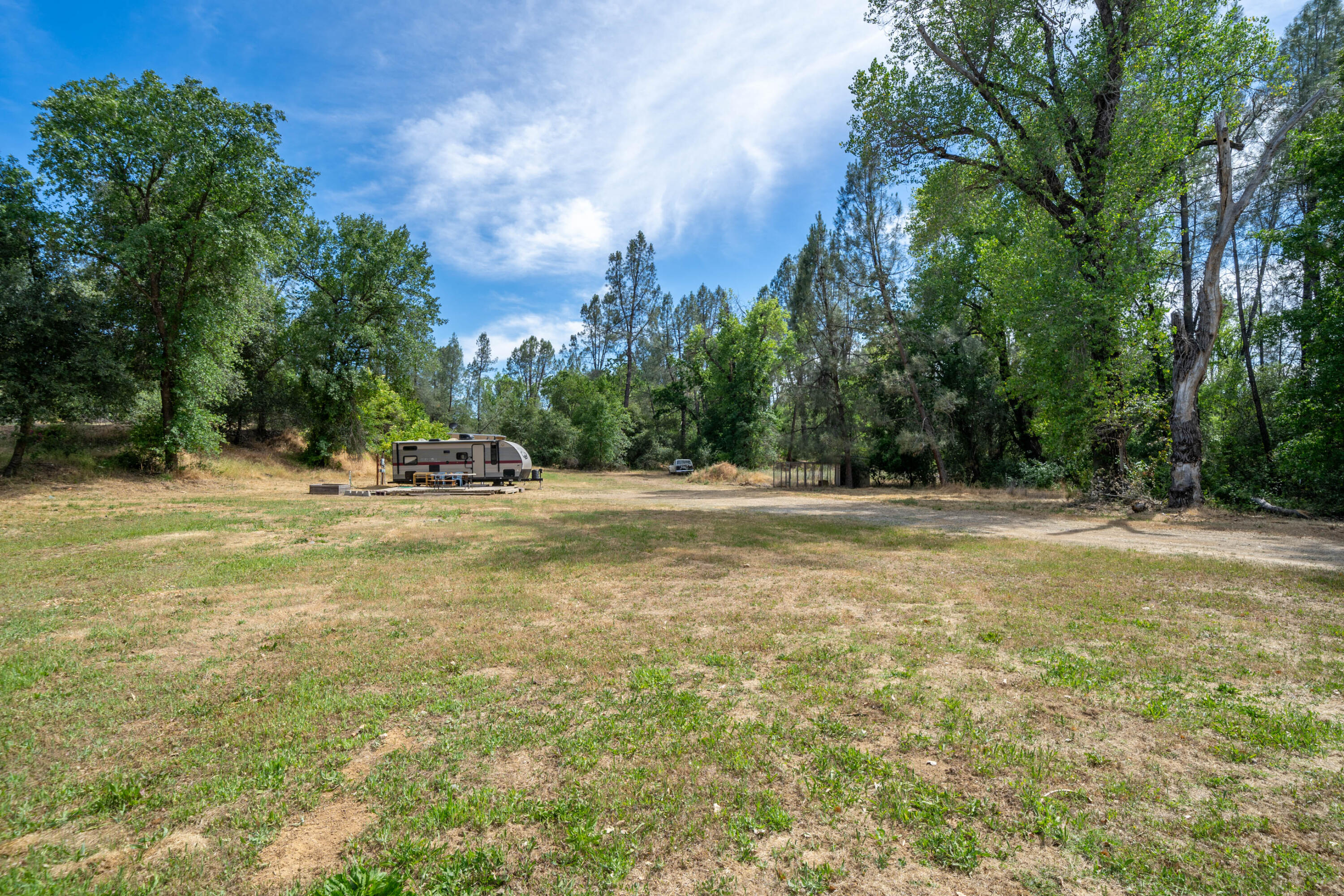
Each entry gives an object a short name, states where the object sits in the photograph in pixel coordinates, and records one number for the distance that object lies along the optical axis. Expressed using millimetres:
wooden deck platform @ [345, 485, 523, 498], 22016
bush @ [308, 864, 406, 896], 2055
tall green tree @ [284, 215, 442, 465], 30625
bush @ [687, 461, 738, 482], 34938
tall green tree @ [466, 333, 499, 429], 86625
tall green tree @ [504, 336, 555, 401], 86125
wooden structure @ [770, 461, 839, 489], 31172
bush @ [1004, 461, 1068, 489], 22406
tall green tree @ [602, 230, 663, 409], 56562
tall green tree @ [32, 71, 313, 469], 18391
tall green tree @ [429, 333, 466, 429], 68750
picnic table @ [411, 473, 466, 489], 27062
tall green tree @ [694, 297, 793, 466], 39781
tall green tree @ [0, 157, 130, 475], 17484
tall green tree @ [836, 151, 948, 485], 27641
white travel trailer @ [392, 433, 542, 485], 27625
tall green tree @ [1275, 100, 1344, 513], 14039
